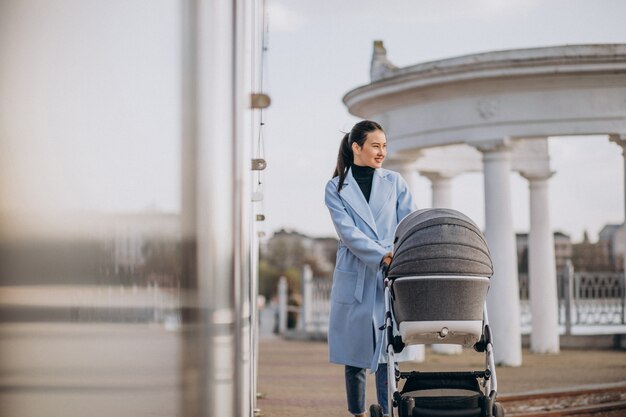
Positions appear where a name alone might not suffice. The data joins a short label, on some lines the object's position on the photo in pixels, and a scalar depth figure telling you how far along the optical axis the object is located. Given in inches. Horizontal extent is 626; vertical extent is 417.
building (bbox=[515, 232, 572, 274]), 4402.3
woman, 213.6
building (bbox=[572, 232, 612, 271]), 3961.6
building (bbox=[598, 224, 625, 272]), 3779.5
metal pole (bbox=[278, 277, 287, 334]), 1095.2
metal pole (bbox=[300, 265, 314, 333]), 970.1
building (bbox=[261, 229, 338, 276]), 4155.5
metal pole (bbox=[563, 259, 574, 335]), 770.8
